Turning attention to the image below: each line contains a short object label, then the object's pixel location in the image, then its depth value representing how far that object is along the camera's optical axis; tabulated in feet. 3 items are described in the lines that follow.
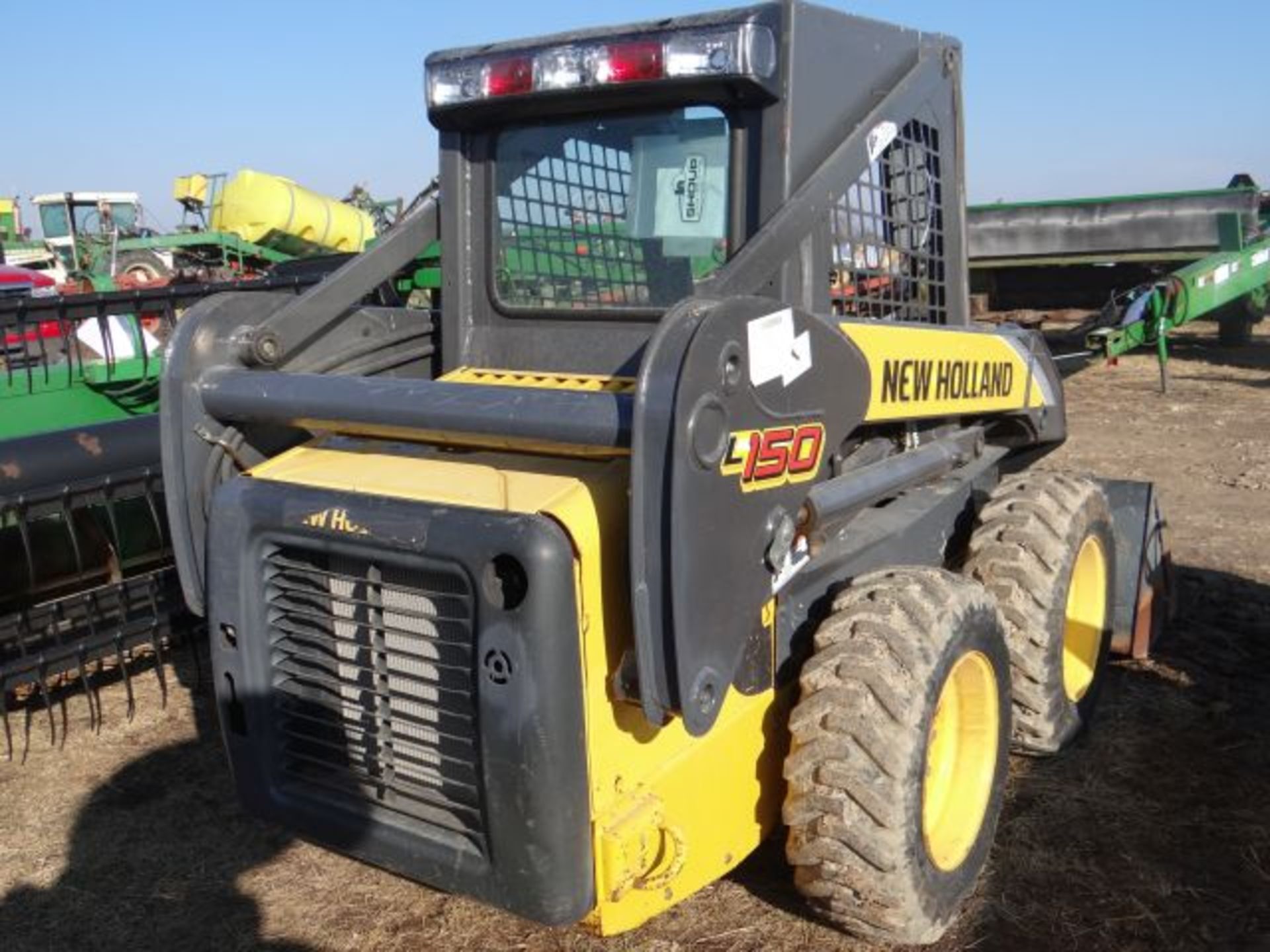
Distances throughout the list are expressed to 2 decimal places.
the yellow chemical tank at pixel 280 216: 59.62
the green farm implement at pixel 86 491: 12.51
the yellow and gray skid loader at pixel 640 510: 6.93
